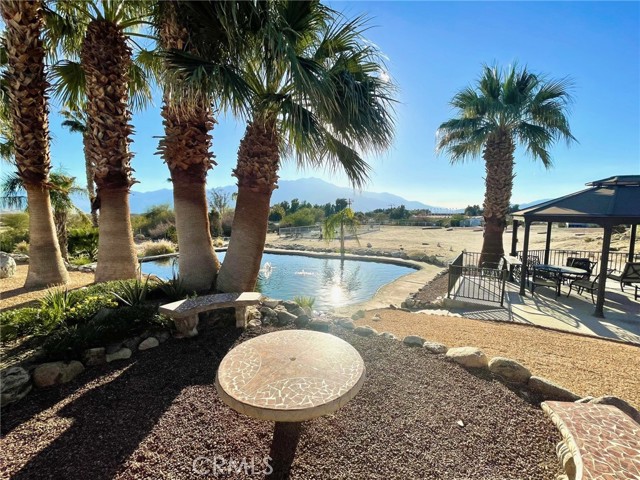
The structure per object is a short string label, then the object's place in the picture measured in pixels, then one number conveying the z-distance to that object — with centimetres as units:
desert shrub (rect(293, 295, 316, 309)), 635
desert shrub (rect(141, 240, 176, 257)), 1623
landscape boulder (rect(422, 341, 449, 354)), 369
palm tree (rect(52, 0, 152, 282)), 520
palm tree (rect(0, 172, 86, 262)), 1092
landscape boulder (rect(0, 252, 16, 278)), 746
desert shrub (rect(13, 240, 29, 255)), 1320
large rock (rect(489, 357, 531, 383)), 306
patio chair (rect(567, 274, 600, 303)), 760
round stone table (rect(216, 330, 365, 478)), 193
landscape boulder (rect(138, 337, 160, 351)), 363
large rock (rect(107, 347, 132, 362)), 337
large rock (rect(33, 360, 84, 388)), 285
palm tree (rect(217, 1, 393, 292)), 377
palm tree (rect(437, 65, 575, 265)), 962
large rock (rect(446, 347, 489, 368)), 332
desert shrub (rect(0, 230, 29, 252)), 1354
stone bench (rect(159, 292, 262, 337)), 374
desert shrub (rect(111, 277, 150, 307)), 426
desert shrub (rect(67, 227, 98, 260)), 1287
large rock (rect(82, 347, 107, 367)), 324
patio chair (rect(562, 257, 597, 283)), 832
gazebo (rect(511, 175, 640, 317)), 655
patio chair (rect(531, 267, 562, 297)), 809
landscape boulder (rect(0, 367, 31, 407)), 258
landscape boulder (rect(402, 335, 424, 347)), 388
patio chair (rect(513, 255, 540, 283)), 985
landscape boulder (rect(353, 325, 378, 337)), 433
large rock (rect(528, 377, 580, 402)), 283
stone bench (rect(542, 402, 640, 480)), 182
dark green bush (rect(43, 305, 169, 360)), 318
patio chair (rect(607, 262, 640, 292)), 766
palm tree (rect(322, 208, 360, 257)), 1678
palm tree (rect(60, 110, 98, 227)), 1303
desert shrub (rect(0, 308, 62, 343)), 338
